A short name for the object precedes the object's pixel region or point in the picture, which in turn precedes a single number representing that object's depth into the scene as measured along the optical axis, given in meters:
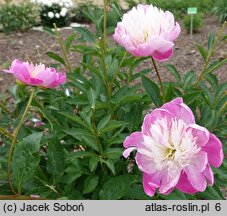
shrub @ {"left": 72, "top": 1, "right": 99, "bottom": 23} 6.15
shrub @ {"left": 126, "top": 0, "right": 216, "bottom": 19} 5.70
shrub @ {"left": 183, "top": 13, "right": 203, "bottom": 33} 4.99
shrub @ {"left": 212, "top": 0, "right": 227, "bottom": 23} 5.41
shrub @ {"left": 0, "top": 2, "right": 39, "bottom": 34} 5.45
